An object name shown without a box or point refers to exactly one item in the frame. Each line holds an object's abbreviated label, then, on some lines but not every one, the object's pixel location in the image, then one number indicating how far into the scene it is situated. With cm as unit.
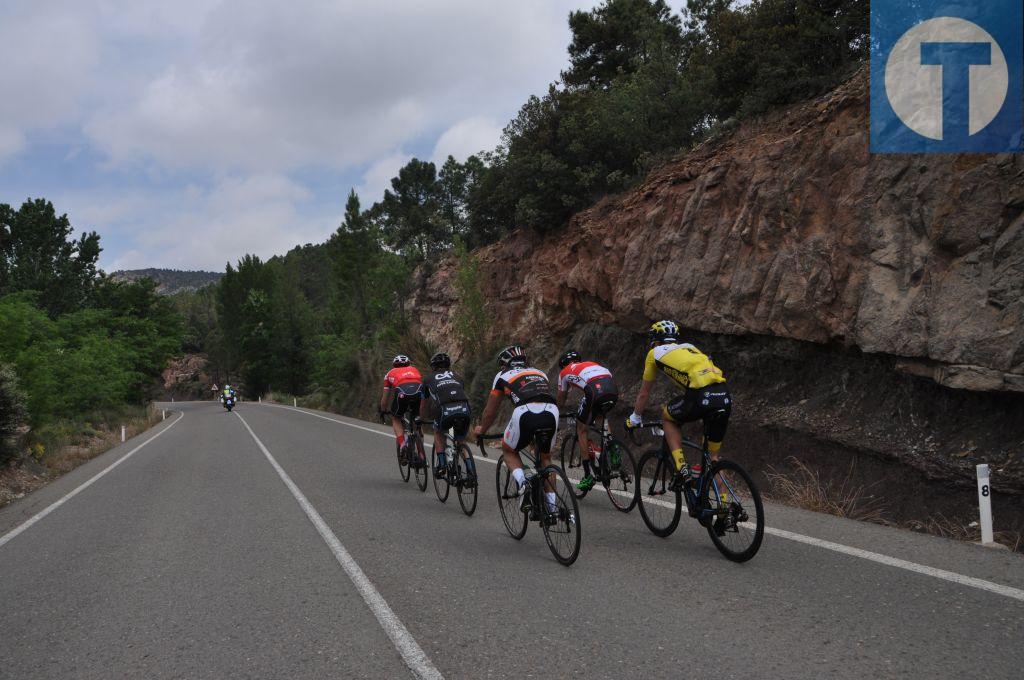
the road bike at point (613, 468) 739
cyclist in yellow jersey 551
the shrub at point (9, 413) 1330
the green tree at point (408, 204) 4128
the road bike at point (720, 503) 521
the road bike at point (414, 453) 955
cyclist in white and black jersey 590
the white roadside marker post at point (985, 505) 565
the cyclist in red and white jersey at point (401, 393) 982
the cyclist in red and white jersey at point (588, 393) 734
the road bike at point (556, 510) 539
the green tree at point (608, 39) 2662
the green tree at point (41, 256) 3949
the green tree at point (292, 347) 6831
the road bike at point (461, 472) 767
